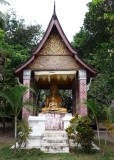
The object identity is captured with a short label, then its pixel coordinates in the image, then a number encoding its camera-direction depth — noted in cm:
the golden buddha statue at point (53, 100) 1021
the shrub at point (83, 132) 625
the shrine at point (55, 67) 835
